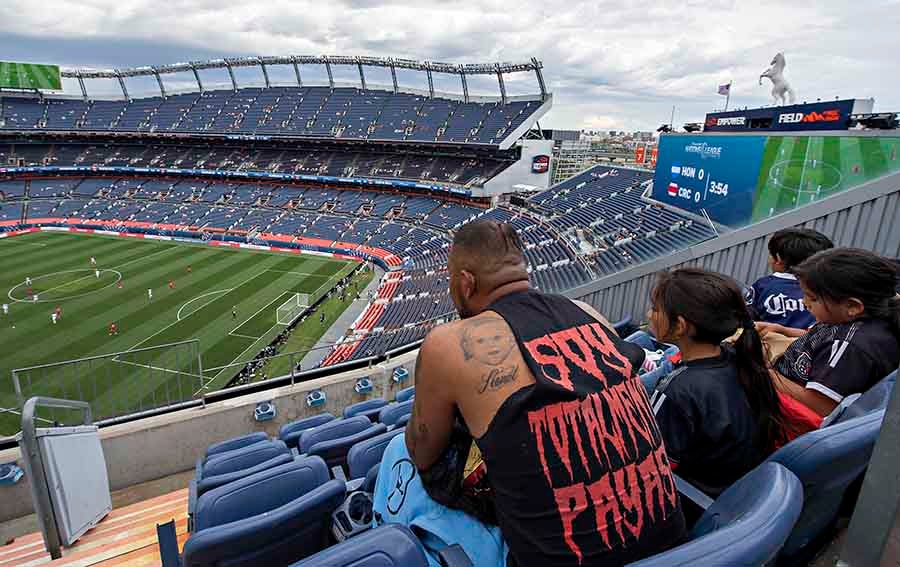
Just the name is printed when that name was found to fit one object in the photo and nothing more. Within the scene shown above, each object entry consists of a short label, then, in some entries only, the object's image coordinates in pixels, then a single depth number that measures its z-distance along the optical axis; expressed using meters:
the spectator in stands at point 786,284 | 3.68
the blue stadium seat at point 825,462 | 1.62
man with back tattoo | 1.44
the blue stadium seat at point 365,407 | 5.58
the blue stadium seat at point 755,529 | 1.27
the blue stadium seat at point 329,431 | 4.16
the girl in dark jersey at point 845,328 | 2.35
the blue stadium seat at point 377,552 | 1.41
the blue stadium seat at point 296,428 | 4.62
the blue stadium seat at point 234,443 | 4.43
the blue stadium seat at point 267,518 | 2.00
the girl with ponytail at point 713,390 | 1.98
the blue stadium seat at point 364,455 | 3.15
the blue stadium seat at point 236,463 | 3.04
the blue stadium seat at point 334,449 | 3.62
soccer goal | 22.61
